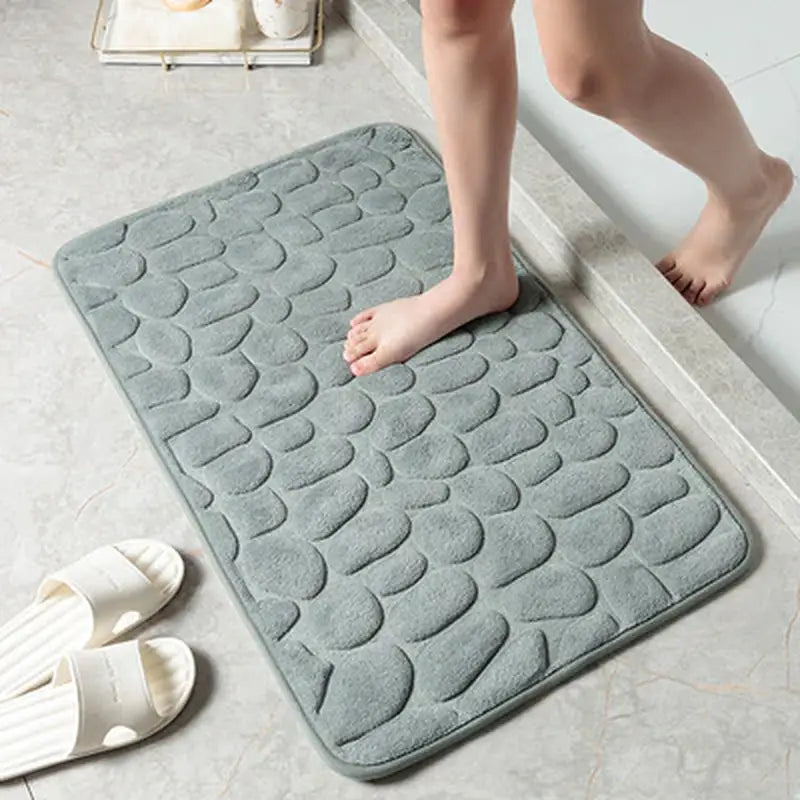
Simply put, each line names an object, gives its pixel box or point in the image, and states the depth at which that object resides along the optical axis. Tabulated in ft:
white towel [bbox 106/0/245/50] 5.66
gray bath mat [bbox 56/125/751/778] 3.87
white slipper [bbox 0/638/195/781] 3.68
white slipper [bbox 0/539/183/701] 3.88
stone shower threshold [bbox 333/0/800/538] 4.20
